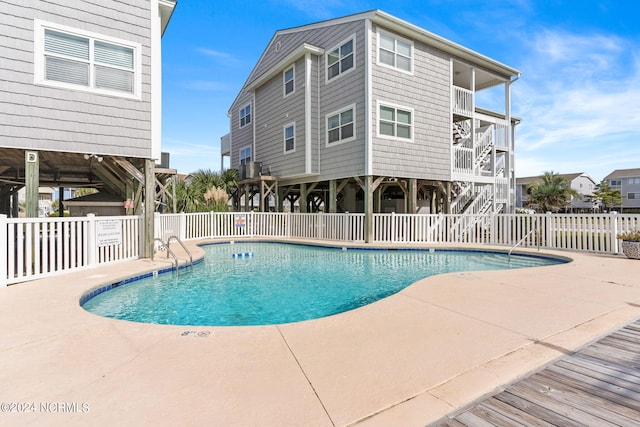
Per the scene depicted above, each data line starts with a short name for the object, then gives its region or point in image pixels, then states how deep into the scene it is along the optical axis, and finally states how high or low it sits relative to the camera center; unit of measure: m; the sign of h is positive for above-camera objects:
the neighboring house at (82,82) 6.02 +2.78
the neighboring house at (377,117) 11.10 +3.98
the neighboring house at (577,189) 42.25 +3.35
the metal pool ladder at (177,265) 6.95 -1.18
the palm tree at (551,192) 25.78 +1.68
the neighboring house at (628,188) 41.25 +3.31
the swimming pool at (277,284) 4.53 -1.41
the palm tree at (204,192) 13.54 +0.94
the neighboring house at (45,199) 27.50 +1.73
